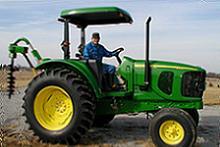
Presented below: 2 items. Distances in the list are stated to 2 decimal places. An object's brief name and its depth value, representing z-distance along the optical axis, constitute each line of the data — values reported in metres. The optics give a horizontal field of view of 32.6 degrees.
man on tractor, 7.21
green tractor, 6.64
